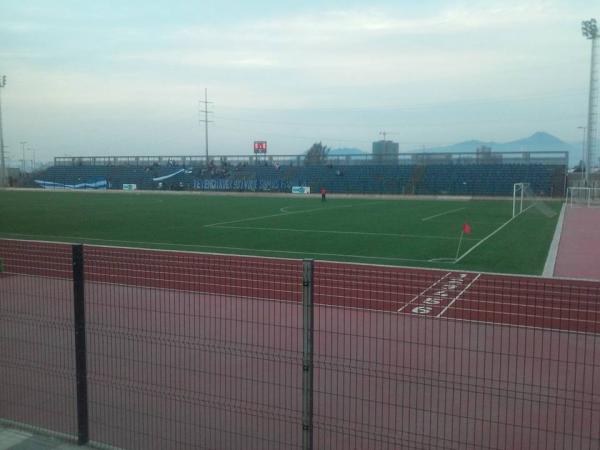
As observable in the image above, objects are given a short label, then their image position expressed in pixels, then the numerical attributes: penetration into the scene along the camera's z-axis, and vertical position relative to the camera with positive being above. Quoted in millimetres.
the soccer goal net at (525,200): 42000 -2732
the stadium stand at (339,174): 62219 -824
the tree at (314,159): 75162 +989
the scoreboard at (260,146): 82144 +2769
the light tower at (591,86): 49656 +6672
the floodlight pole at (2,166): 65250 -42
